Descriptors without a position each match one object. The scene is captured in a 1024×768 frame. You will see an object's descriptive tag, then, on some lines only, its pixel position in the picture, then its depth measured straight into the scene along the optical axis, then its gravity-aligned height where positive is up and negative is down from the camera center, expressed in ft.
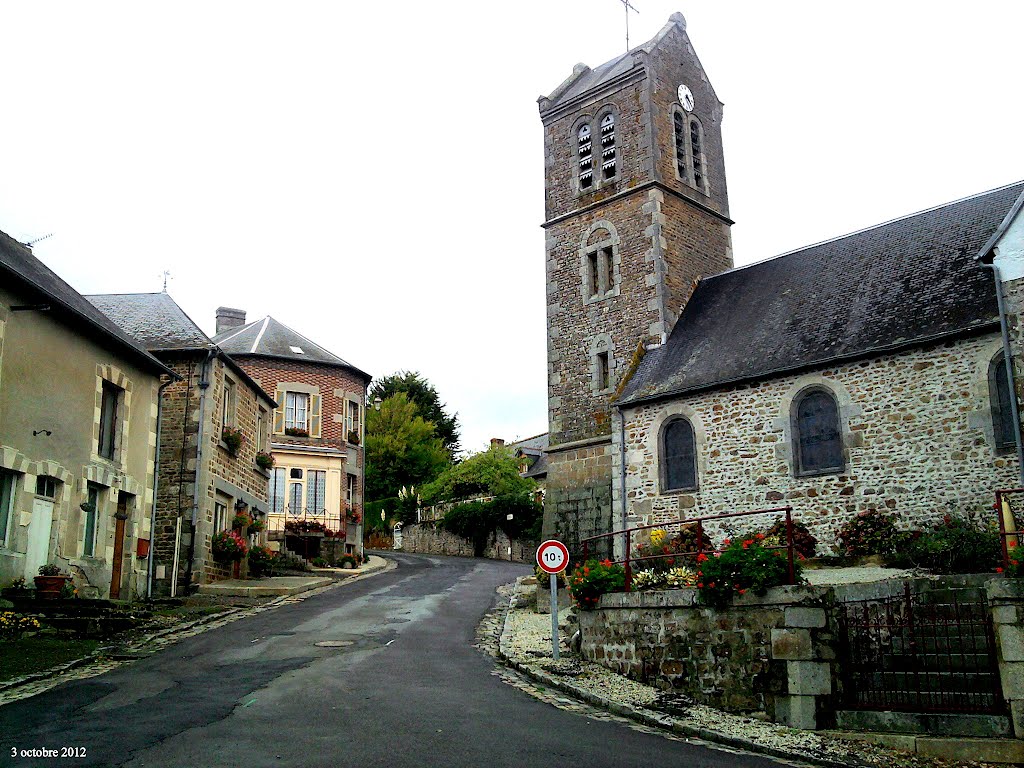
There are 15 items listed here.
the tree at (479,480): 124.88 +11.50
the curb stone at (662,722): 26.05 -4.81
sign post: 41.32 +0.35
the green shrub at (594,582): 38.40 -0.68
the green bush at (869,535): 49.24 +1.34
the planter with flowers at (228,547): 69.05 +1.74
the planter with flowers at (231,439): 72.90 +10.07
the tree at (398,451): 151.43 +18.80
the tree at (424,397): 170.40 +30.46
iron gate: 27.58 -2.97
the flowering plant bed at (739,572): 31.73 -0.29
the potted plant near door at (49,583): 46.47 -0.45
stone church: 48.62 +13.32
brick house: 99.55 +15.27
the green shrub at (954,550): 41.50 +0.45
